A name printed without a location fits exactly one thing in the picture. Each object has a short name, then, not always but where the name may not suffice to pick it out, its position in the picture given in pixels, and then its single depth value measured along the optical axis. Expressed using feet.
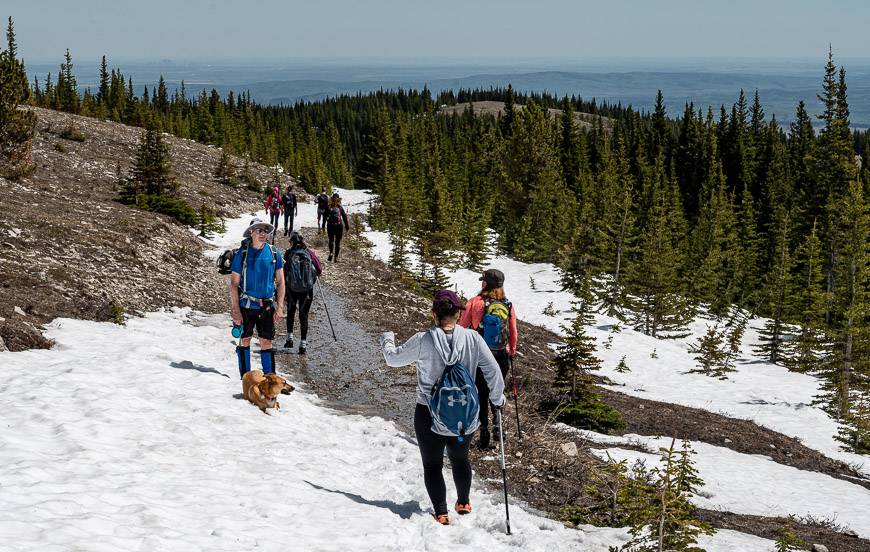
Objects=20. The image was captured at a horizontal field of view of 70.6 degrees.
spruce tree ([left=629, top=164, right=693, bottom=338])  112.16
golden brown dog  29.86
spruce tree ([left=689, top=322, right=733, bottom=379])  86.38
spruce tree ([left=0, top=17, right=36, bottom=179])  79.92
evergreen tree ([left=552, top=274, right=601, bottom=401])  40.78
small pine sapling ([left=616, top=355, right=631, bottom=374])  76.74
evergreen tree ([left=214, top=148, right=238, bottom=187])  158.10
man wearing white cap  29.19
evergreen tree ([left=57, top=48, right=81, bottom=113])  257.34
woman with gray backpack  39.60
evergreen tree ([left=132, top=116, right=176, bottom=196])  95.04
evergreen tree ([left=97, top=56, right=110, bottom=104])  323.00
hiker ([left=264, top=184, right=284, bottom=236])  101.91
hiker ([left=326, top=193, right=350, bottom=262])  70.64
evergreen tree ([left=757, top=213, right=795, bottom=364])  108.37
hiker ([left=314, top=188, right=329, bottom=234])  90.91
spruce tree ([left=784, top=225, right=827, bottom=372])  99.23
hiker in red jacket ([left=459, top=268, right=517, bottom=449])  27.53
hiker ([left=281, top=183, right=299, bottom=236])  95.76
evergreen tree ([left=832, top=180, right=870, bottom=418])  83.92
